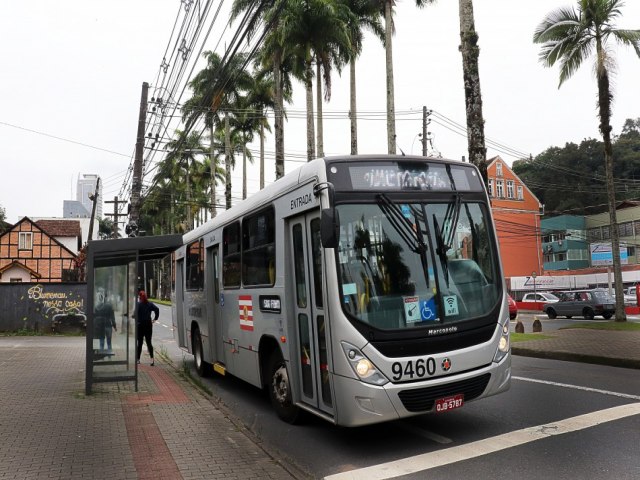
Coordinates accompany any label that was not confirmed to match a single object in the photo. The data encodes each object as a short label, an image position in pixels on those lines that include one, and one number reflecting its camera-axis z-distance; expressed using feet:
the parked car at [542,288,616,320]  101.48
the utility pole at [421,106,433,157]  122.75
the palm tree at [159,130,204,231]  164.10
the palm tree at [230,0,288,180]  81.66
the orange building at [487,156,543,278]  201.46
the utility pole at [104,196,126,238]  132.28
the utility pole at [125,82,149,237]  58.03
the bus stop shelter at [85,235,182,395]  32.14
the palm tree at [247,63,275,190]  109.81
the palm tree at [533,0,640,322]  67.00
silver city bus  18.21
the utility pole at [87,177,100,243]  121.70
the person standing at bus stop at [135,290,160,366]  43.73
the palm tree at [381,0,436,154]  72.95
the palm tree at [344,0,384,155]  83.82
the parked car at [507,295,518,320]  91.42
